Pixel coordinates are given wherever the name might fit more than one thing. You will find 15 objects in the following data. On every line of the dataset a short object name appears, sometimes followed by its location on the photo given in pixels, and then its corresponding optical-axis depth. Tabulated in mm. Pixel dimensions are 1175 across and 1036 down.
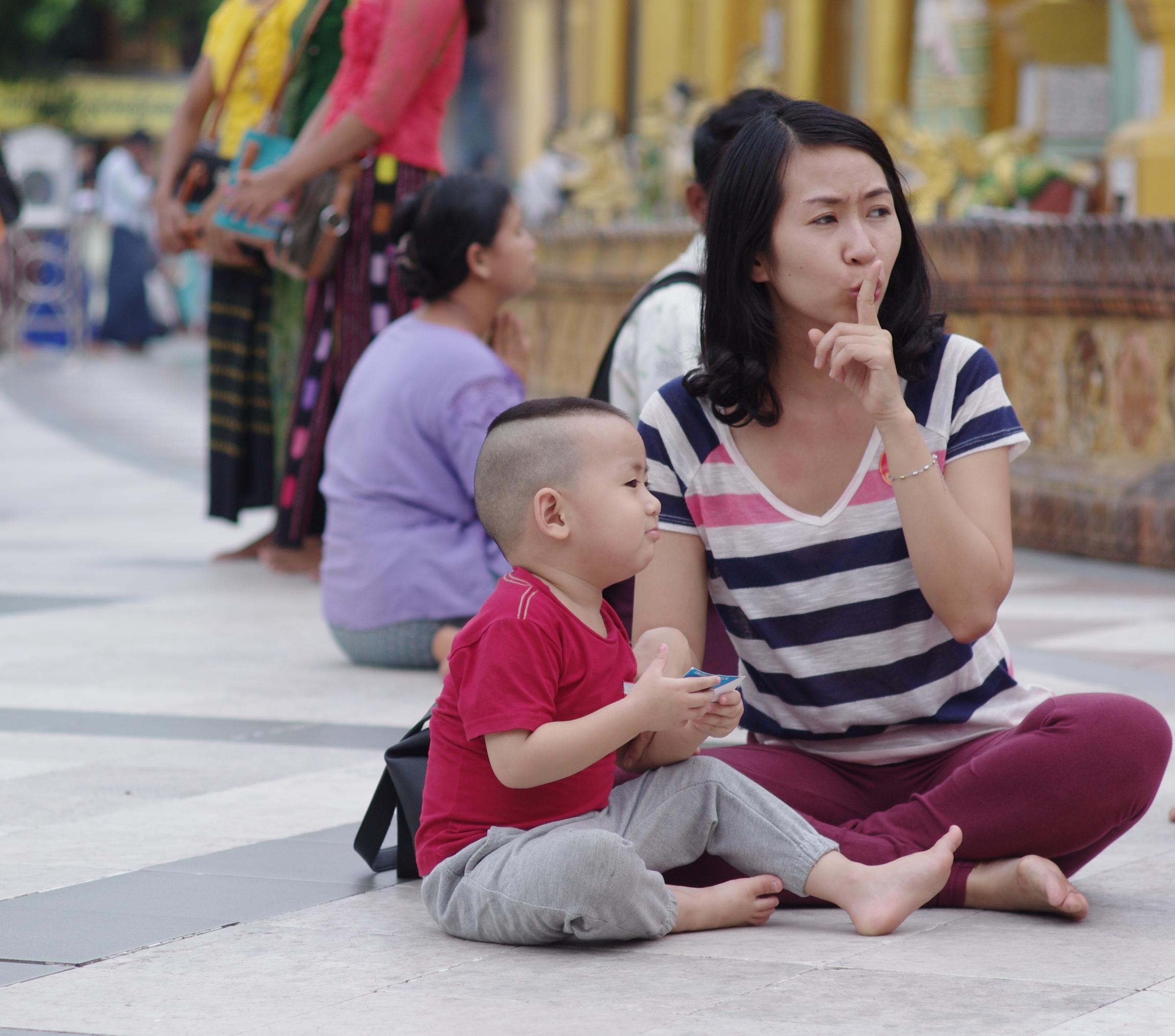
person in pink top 11086
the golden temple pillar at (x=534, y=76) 59625
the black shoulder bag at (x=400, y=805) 5172
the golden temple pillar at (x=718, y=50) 38156
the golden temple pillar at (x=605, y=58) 48375
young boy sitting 4535
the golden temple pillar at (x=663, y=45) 41969
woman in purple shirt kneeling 8812
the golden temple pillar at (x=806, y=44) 32937
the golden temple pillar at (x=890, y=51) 28719
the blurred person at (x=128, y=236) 40250
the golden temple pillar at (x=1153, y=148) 17187
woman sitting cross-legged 4898
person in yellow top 12414
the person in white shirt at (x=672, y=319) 7672
